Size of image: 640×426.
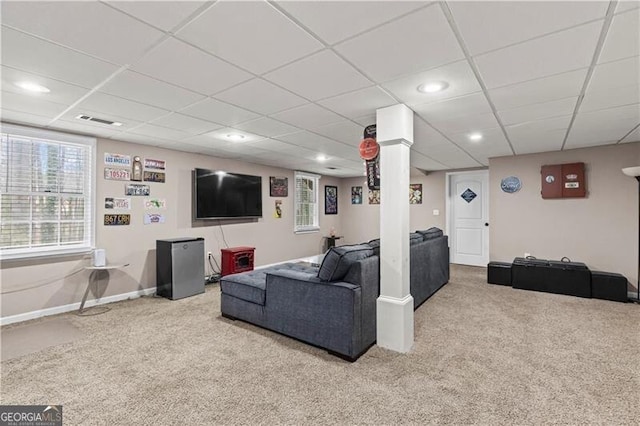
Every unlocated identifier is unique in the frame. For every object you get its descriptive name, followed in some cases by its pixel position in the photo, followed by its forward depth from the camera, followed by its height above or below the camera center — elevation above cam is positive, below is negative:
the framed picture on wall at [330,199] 8.42 +0.46
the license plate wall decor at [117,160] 4.24 +0.80
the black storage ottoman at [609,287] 4.20 -1.00
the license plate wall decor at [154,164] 4.64 +0.81
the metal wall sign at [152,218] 4.64 -0.03
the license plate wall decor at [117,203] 4.24 +0.18
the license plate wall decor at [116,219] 4.24 -0.04
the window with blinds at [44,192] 3.51 +0.29
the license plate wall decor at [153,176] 4.64 +0.61
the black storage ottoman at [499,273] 5.10 -0.98
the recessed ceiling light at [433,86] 2.39 +1.04
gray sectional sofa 2.63 -0.82
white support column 2.79 -0.16
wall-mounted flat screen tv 5.15 +0.39
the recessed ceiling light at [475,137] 4.02 +1.07
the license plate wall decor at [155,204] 4.66 +0.19
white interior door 6.85 -0.04
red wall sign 3.21 +0.71
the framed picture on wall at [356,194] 8.72 +0.60
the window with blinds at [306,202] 7.49 +0.35
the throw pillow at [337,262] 2.74 -0.42
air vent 3.26 +1.07
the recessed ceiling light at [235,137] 4.00 +1.07
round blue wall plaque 5.48 +0.56
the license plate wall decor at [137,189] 4.43 +0.39
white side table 3.84 -0.77
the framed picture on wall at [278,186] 6.69 +0.66
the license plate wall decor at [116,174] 4.23 +0.60
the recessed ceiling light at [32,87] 2.41 +1.05
